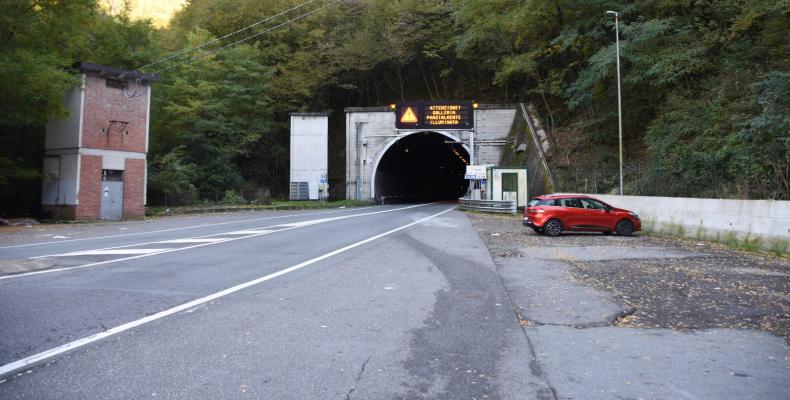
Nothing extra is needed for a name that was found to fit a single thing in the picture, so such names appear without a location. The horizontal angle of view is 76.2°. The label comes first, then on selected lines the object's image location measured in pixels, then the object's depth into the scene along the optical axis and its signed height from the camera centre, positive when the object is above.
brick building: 25.38 +3.03
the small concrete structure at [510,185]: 31.48 +1.80
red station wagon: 17.38 -0.07
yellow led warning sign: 37.06 +7.24
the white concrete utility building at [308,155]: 41.66 +4.60
